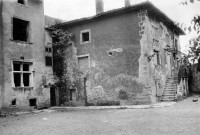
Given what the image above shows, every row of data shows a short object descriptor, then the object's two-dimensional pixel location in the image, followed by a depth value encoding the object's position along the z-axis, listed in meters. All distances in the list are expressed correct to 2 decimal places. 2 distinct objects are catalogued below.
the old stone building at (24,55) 15.09
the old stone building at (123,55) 16.61
